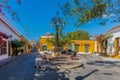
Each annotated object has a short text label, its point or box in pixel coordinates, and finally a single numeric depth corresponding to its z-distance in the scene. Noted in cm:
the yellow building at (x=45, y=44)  2246
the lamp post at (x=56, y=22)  1017
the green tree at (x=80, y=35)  2978
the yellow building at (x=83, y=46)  2232
